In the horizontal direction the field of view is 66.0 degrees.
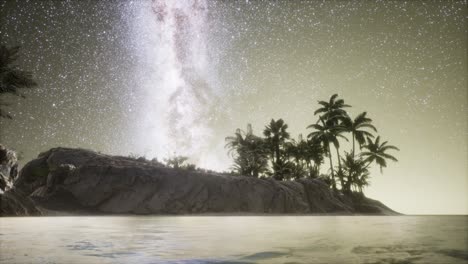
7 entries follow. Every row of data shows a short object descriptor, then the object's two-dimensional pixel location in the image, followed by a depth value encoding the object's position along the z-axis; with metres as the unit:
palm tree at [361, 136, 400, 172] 47.84
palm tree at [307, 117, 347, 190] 43.84
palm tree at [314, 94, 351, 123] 45.29
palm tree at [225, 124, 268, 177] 42.91
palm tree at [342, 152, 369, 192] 44.28
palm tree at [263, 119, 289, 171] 45.94
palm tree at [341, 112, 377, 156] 45.03
